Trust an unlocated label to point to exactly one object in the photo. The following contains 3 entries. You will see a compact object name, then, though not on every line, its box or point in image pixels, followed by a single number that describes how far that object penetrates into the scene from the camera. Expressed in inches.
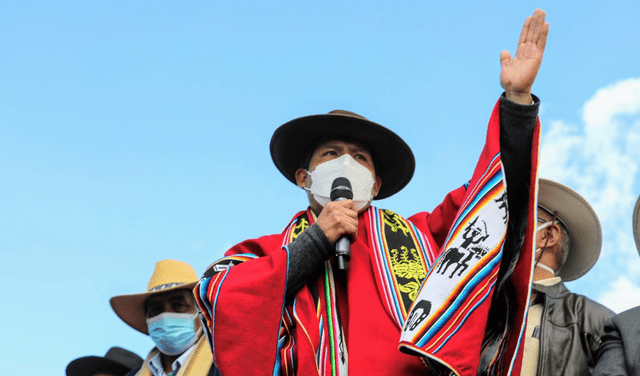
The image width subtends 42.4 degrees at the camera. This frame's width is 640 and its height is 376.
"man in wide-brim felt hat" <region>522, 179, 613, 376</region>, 182.4
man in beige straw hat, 244.8
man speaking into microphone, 141.5
